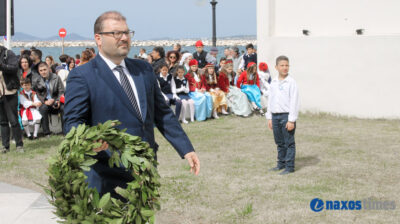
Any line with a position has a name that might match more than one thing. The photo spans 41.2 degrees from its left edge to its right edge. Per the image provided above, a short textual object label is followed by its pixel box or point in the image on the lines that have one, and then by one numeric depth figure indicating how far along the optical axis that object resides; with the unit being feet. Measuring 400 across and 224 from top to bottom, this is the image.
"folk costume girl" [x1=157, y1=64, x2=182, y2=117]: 44.45
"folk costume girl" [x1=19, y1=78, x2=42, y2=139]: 38.34
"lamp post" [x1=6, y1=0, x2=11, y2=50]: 40.55
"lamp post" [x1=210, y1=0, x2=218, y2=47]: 69.67
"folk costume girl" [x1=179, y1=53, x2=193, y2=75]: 49.28
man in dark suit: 11.80
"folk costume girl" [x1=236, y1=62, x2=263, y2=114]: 50.29
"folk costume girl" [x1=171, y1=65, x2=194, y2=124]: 45.65
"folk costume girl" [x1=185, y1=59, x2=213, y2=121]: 46.85
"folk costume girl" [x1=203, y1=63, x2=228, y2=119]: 48.78
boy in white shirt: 25.84
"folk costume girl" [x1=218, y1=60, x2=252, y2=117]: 49.34
